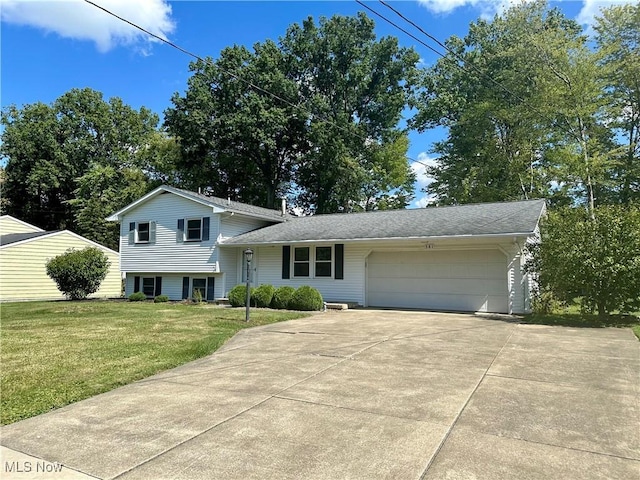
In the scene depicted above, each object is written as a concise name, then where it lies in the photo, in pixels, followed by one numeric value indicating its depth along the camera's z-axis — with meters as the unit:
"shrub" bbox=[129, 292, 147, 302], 18.64
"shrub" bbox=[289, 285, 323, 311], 13.91
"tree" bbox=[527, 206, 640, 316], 9.97
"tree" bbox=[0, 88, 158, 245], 35.84
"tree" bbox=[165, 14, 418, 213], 28.42
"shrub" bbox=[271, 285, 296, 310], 14.31
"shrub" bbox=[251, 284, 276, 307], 14.70
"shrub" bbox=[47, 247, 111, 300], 18.20
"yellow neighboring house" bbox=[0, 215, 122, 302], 20.75
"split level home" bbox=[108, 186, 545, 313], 13.09
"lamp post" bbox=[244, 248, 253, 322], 10.70
